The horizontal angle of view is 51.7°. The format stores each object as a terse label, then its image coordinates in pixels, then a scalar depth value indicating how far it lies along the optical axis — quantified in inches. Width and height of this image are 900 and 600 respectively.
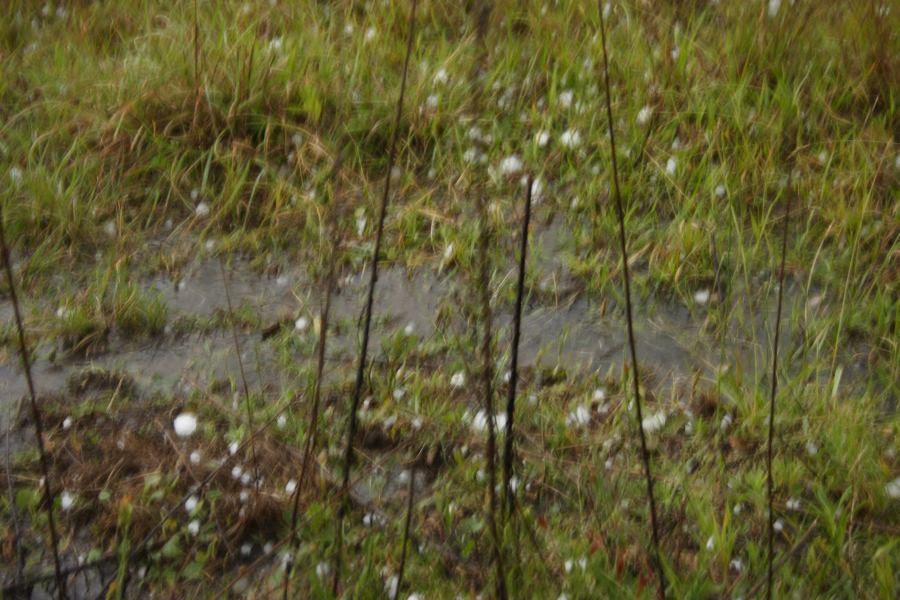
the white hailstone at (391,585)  80.7
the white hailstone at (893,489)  85.4
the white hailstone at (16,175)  128.3
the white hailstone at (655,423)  96.0
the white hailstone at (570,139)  127.4
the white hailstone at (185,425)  99.3
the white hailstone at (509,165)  126.0
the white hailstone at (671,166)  120.9
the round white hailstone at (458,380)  102.3
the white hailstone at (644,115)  126.2
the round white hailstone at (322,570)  82.1
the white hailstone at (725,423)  95.3
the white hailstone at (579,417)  97.2
